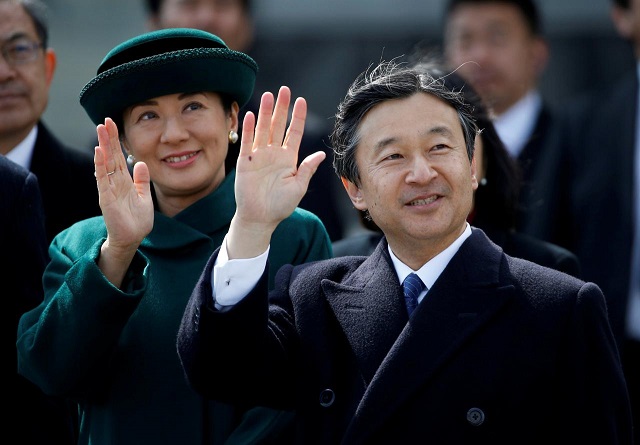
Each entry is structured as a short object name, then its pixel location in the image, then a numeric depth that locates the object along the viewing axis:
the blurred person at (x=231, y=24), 10.66
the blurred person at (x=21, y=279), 7.69
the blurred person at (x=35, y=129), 8.98
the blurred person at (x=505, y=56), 12.23
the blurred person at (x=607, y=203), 10.09
